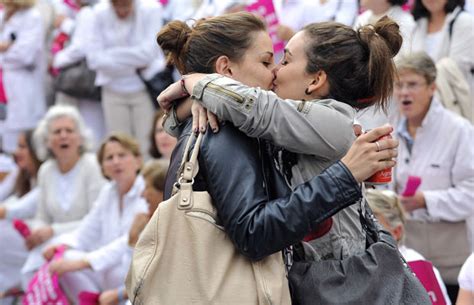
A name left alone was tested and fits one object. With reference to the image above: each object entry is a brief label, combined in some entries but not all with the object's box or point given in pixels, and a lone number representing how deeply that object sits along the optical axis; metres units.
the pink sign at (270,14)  14.46
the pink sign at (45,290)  12.98
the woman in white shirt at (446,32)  13.16
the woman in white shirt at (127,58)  16.58
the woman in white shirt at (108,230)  12.93
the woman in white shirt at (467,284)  8.30
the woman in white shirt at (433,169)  11.58
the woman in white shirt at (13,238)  15.55
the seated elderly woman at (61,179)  14.59
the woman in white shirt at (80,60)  17.28
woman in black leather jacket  5.55
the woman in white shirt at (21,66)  18.44
